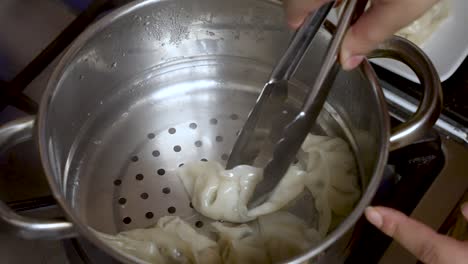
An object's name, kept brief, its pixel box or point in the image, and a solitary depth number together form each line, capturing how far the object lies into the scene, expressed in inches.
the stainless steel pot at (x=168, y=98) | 24.4
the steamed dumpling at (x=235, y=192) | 25.4
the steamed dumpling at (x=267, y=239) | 23.9
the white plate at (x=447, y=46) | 29.1
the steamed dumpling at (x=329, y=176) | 25.6
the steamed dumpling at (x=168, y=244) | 23.5
